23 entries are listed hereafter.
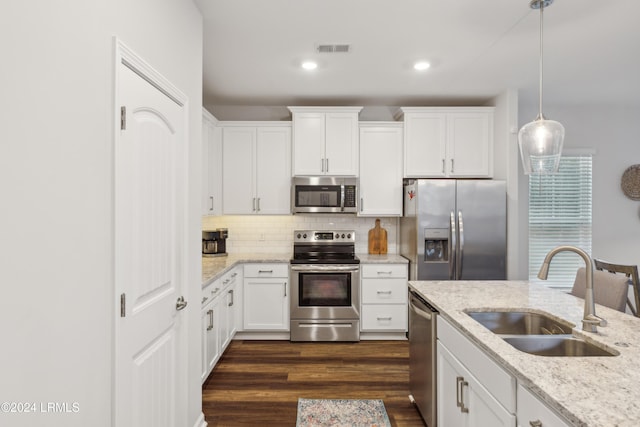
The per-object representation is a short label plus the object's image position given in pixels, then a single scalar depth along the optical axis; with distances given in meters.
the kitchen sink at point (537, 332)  1.63
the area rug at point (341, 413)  2.53
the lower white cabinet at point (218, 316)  2.94
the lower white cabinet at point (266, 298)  4.10
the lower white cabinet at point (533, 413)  1.09
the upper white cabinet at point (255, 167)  4.36
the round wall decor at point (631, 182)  4.60
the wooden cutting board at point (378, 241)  4.62
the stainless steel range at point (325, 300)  4.08
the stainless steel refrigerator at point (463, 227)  3.86
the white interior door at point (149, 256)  1.43
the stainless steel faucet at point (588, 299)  1.66
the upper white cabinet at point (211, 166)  3.89
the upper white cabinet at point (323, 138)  4.26
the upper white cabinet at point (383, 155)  4.33
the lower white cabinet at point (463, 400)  1.45
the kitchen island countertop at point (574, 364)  1.01
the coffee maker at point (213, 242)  4.32
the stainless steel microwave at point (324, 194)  4.27
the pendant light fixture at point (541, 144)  2.13
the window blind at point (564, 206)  4.72
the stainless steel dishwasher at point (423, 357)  2.24
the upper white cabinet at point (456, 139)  4.26
